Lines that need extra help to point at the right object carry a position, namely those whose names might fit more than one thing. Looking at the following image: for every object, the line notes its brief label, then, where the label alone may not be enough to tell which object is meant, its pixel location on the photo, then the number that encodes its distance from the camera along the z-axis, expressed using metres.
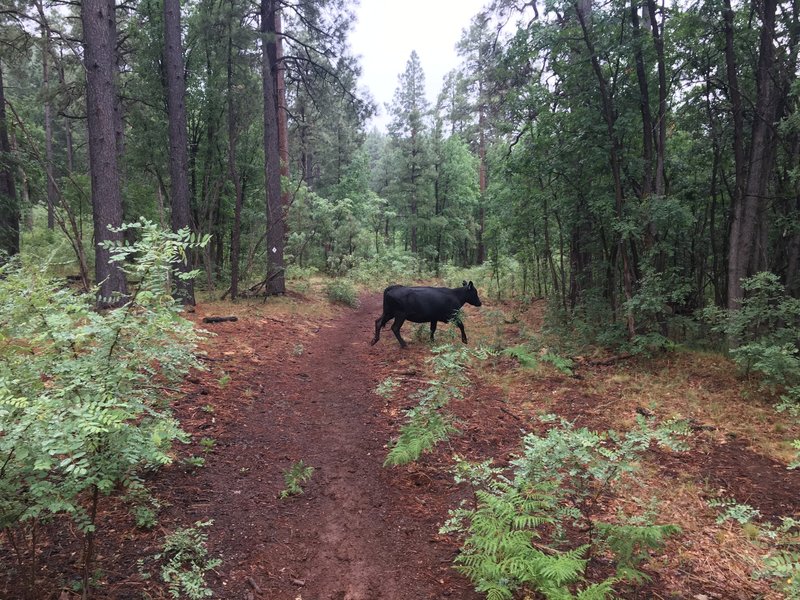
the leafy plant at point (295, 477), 4.22
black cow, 9.94
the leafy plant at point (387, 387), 6.95
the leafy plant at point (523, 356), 8.42
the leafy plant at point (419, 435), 4.57
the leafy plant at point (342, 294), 16.28
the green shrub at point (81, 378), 2.25
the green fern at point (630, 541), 2.70
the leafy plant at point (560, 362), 8.16
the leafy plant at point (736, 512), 2.93
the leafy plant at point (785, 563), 2.46
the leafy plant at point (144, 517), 3.21
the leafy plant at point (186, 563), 2.91
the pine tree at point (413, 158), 28.83
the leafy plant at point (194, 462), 4.38
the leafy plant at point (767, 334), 5.93
